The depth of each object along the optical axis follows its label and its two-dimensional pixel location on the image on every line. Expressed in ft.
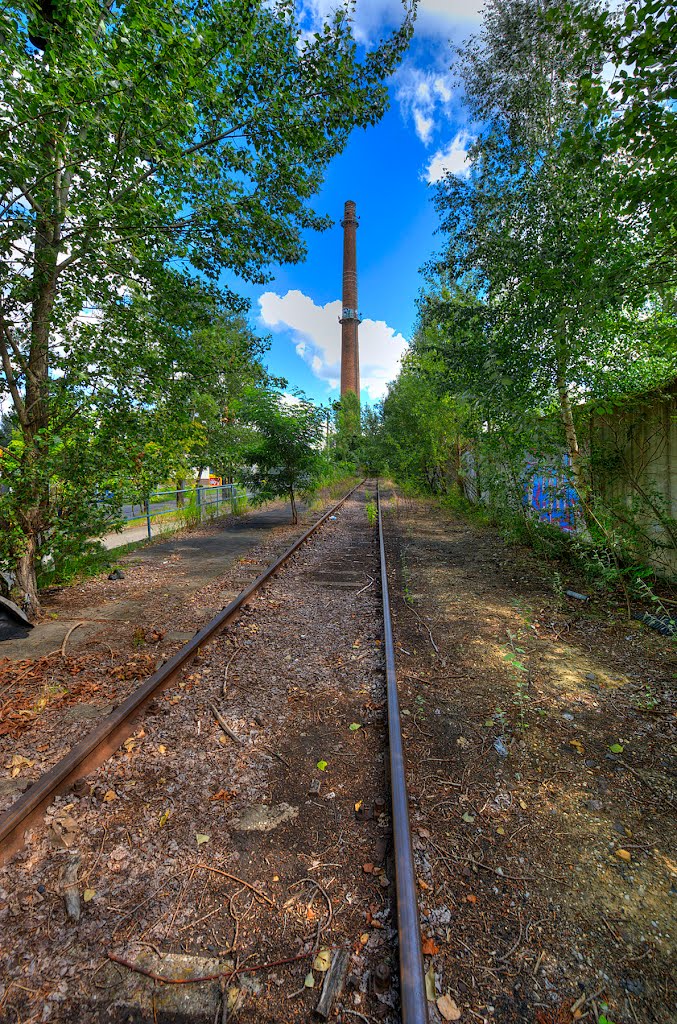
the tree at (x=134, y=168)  11.52
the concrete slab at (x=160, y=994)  4.55
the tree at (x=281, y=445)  38.93
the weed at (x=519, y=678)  10.28
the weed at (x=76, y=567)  19.92
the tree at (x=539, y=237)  13.10
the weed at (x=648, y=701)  10.27
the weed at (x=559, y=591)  17.39
